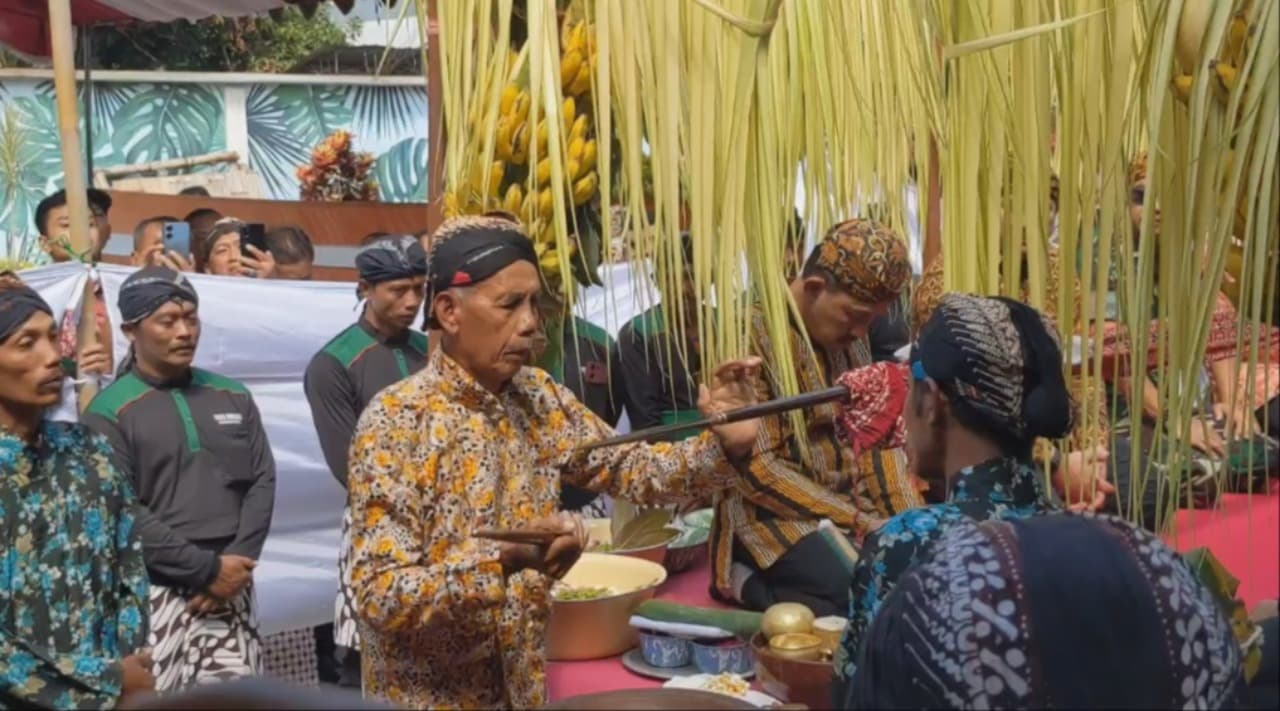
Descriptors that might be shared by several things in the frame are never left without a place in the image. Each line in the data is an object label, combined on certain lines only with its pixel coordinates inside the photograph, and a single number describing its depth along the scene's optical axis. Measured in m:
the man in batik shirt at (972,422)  1.66
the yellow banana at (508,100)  2.22
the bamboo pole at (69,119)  3.73
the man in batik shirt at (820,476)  2.84
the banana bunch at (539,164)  2.24
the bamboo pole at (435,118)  2.41
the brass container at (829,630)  2.49
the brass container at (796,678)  2.40
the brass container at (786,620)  2.55
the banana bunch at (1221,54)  1.32
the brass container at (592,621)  3.01
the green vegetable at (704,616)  2.81
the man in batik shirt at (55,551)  2.48
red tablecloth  2.22
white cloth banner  4.50
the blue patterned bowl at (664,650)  2.89
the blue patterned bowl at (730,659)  2.81
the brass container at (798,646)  2.45
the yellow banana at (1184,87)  1.37
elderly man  1.96
